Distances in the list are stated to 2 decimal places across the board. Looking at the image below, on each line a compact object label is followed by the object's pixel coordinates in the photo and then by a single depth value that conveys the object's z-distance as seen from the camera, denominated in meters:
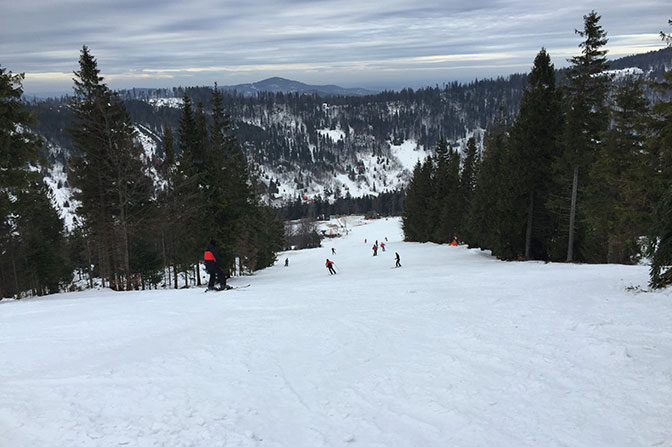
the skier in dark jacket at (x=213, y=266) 14.60
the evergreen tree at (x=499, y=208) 24.25
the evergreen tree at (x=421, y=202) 54.34
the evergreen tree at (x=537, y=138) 22.69
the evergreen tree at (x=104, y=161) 19.14
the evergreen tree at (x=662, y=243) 9.64
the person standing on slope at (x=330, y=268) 24.88
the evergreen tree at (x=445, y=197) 48.28
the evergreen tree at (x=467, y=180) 46.16
